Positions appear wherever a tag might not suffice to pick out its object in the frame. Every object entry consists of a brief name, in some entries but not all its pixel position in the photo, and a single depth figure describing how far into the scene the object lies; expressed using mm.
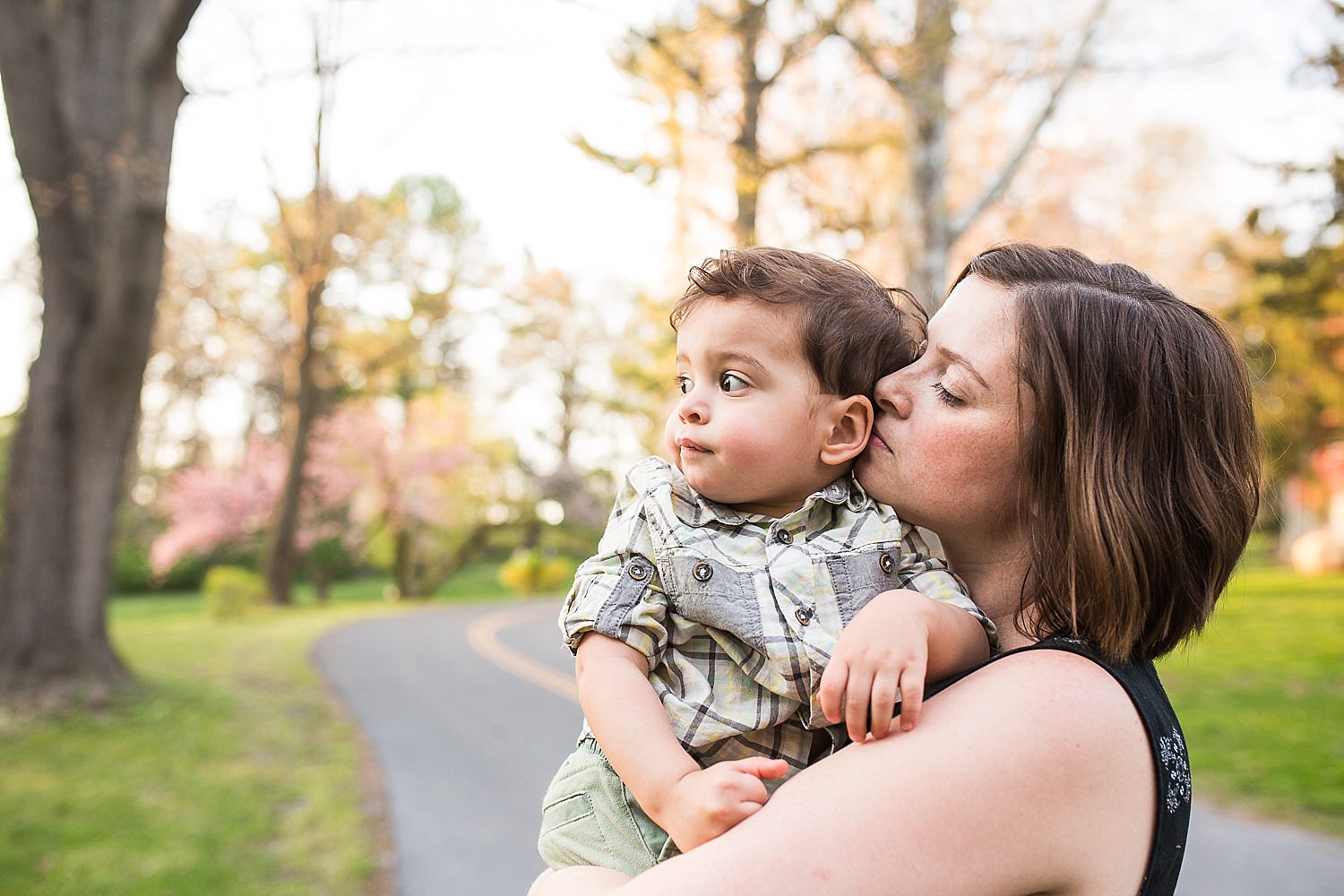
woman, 1150
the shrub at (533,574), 27375
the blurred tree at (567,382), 31953
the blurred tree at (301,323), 21656
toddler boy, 1378
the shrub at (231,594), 19797
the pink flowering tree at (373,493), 28578
